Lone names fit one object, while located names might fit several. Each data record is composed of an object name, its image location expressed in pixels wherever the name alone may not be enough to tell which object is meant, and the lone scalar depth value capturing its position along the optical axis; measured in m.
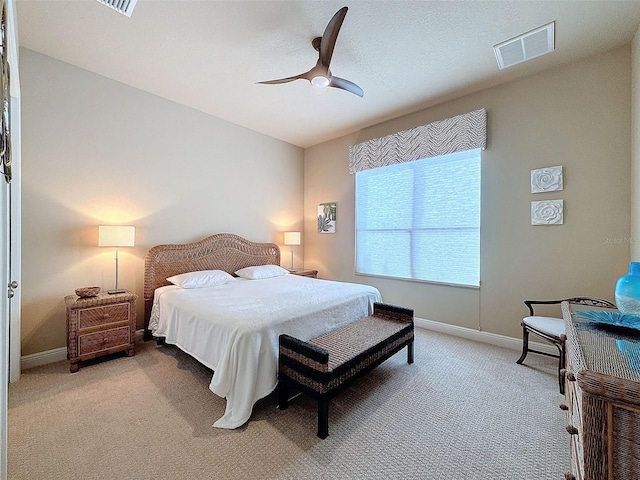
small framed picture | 4.78
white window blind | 3.35
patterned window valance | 3.20
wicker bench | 1.69
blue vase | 1.22
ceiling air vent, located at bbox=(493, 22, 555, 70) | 2.24
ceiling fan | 1.90
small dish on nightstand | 2.59
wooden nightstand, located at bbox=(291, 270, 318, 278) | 4.52
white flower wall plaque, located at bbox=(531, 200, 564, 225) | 2.71
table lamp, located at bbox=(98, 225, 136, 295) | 2.68
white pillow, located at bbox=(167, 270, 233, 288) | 3.13
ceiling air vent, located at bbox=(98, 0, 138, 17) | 1.99
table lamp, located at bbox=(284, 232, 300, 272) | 4.62
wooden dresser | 0.76
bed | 1.81
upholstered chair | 2.19
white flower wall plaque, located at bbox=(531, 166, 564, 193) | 2.71
